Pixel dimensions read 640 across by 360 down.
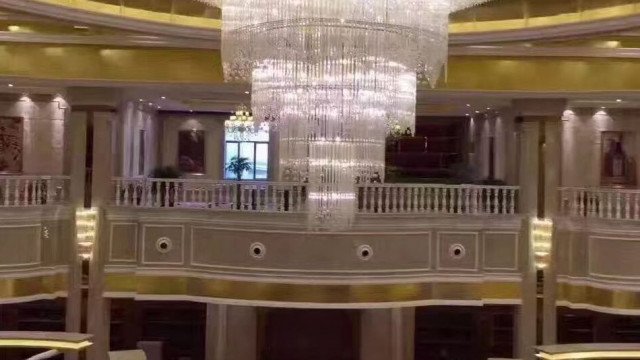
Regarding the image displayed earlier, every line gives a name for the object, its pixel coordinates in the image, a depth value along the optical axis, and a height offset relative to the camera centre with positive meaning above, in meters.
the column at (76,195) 11.23 -0.11
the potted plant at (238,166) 16.16 +0.44
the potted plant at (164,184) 11.58 +0.06
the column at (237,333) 13.34 -2.19
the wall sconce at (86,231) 11.19 -0.57
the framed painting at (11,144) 13.95 +0.65
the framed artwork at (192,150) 16.08 +0.71
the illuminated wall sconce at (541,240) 11.32 -0.57
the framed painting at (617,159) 14.06 +0.63
